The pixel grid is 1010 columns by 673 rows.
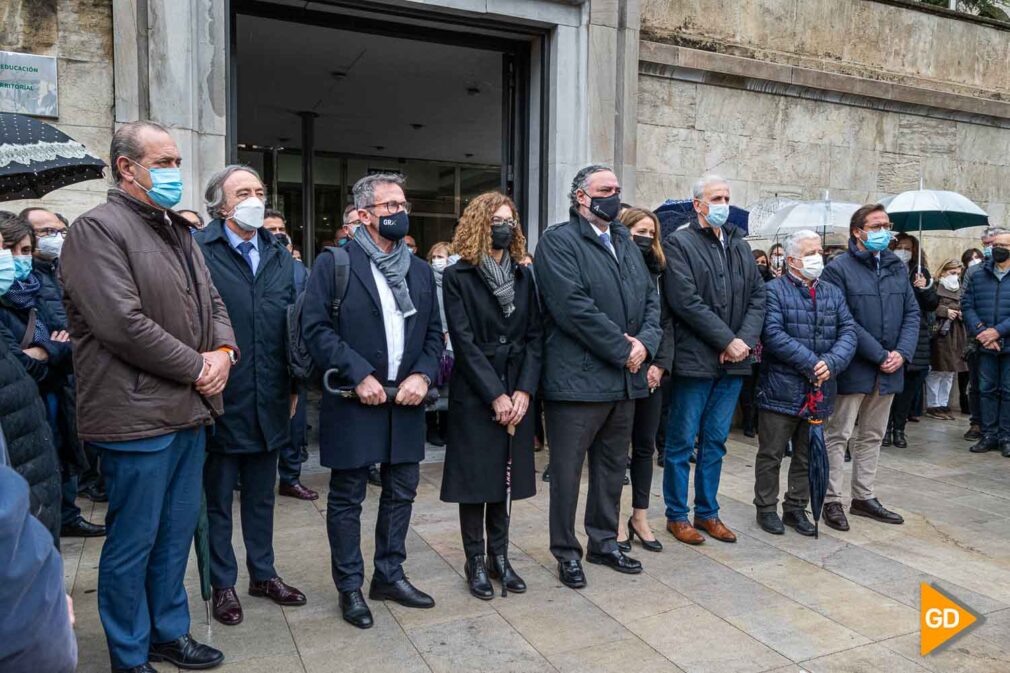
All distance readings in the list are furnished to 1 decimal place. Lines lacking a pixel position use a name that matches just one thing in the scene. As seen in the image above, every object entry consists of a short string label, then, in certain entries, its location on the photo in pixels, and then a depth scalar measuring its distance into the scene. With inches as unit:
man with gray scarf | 143.6
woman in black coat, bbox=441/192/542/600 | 154.4
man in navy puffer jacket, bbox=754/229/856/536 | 193.0
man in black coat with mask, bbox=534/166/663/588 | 162.1
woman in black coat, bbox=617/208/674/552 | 182.1
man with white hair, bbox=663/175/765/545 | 186.1
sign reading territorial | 236.5
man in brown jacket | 114.3
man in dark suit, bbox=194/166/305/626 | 143.7
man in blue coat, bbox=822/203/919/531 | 205.5
